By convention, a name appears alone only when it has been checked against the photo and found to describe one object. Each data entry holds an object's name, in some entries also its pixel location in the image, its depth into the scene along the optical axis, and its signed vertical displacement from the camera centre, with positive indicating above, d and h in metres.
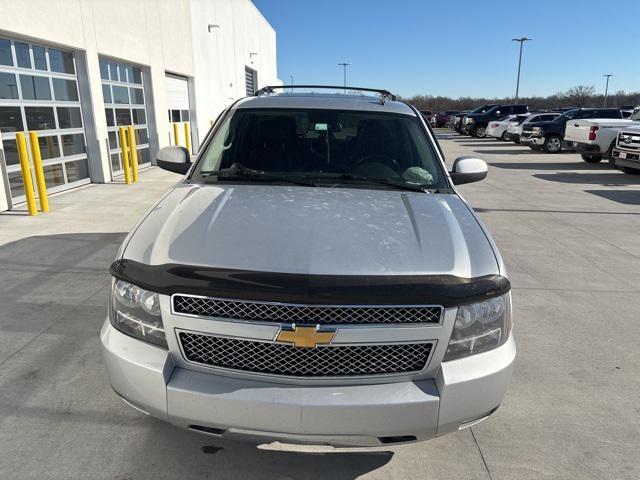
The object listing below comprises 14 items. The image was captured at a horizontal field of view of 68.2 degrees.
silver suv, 1.91 -0.85
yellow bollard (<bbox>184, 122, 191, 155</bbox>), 15.99 -0.48
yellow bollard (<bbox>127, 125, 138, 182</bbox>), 11.27 -0.85
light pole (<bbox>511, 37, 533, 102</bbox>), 46.38 +6.47
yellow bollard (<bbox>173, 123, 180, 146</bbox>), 15.42 -0.40
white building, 8.23 +0.99
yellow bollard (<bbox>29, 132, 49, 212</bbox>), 7.71 -0.75
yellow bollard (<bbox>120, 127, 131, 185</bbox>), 10.74 -0.73
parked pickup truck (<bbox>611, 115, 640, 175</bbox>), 12.22 -0.85
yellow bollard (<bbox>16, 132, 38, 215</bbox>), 7.30 -0.75
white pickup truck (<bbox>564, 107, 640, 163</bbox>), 14.70 -0.53
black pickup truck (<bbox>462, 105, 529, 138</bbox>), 31.00 +0.06
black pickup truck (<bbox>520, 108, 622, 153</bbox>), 19.59 -0.62
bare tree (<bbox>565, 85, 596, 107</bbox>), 79.03 +3.56
